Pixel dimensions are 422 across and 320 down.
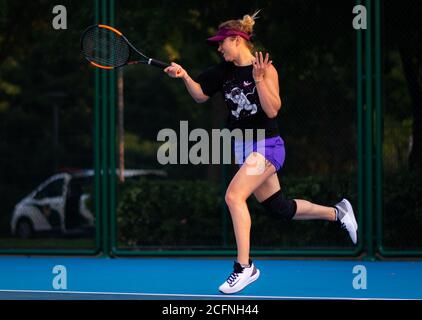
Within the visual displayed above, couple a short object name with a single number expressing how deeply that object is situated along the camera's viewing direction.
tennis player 17.16
